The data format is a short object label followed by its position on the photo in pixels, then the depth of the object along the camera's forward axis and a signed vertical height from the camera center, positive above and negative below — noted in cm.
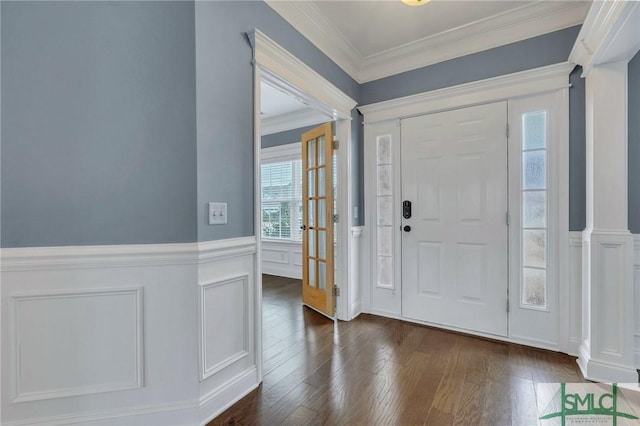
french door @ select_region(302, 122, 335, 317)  303 -9
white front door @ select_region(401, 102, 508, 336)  249 -7
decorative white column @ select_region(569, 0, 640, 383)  183 -11
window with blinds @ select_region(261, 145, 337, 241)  488 +25
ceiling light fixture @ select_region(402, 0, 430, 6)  180 +133
